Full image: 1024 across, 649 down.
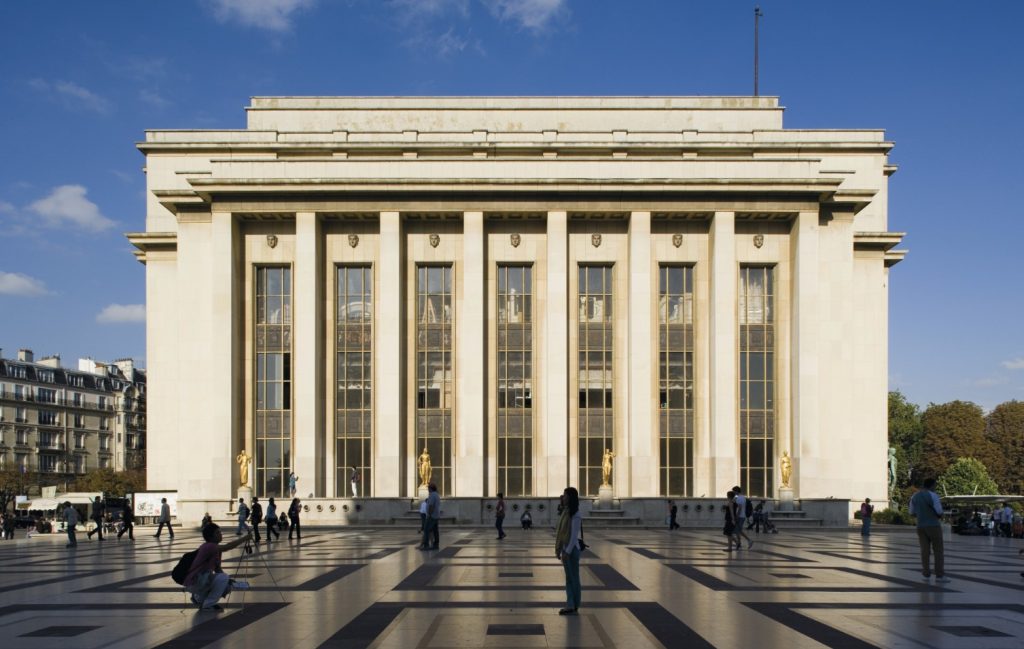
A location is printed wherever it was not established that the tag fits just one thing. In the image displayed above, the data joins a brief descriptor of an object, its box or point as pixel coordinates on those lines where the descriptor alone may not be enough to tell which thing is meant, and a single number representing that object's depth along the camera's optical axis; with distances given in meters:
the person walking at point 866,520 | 36.75
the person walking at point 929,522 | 18.31
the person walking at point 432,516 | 26.34
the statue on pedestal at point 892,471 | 65.28
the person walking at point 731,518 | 26.52
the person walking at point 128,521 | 37.03
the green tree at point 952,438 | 104.50
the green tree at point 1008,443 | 106.56
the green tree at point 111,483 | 90.25
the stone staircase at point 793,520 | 47.34
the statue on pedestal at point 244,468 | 49.34
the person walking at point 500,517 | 34.67
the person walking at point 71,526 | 33.00
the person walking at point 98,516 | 37.50
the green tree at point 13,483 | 85.56
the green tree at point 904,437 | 107.31
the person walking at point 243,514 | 35.24
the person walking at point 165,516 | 36.59
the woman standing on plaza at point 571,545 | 13.12
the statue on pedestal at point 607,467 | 48.00
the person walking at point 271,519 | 32.44
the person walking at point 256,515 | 31.07
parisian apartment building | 99.12
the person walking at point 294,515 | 33.09
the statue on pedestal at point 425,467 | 47.53
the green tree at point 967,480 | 93.56
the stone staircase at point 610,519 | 47.22
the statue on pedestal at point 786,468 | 49.25
